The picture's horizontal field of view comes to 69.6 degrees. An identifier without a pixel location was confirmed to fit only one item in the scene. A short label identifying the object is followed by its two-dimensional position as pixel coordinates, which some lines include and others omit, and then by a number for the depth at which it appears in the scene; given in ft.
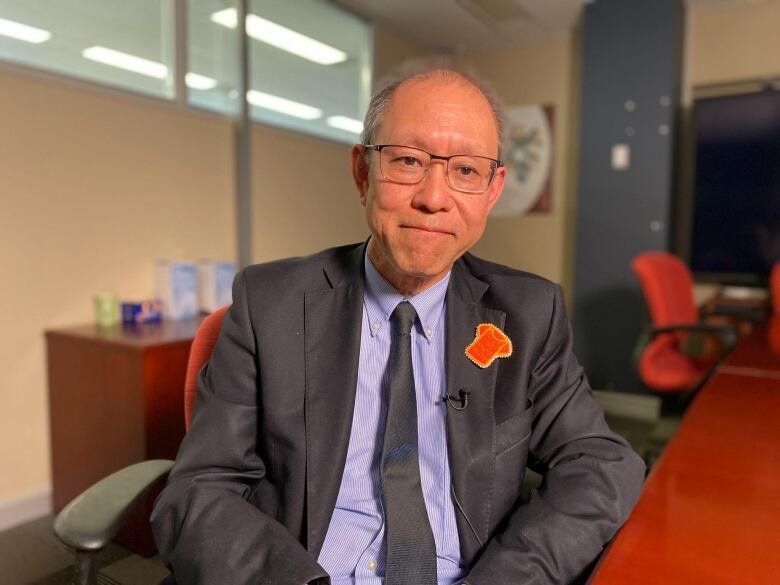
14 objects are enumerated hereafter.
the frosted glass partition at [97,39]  6.88
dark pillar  11.23
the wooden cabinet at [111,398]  6.24
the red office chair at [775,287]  10.09
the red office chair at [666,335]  7.44
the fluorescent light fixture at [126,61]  7.63
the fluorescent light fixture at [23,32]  6.72
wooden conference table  2.16
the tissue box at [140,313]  7.57
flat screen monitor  10.88
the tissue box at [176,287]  7.97
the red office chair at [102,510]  2.77
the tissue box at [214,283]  8.48
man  2.95
